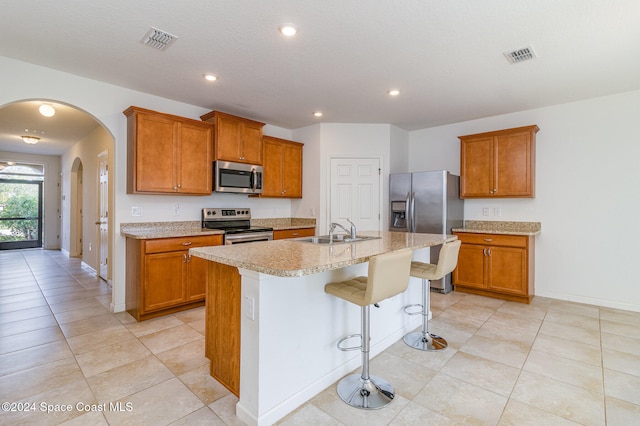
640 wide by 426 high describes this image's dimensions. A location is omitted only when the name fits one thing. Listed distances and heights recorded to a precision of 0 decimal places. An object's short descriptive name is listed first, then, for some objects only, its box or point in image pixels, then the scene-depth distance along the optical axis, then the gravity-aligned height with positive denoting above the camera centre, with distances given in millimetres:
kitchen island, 1678 -692
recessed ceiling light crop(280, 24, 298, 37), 2347 +1408
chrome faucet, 2773 -191
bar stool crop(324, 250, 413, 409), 1773 -518
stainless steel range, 4051 -205
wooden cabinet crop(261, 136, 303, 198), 4898 +709
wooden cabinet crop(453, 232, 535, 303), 3904 -740
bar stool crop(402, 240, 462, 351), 2461 -637
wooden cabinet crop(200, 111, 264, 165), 4082 +1020
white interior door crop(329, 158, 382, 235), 5066 +298
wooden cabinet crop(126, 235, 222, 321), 3229 -720
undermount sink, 2721 -261
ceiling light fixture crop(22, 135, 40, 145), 5908 +1404
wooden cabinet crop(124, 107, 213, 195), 3467 +690
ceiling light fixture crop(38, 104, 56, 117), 4164 +1385
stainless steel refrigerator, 4328 +100
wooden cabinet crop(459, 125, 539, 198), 4090 +662
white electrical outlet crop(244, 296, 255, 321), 1695 -539
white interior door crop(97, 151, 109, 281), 4750 -1
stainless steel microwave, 4112 +470
